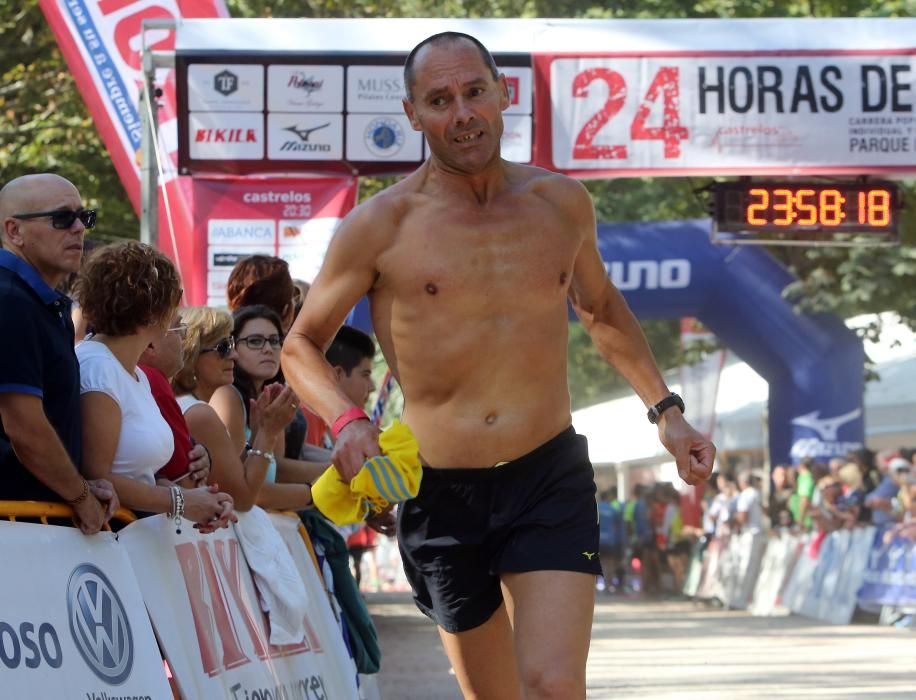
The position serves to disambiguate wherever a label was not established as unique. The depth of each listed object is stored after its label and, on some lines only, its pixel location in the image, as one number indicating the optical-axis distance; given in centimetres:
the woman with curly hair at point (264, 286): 779
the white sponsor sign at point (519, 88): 1269
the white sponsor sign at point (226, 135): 1288
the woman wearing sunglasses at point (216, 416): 643
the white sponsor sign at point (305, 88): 1271
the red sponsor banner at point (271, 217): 1288
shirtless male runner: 466
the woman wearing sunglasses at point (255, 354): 729
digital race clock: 1425
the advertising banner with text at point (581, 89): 1274
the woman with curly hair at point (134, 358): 546
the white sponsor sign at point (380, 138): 1275
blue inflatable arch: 1831
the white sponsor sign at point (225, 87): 1277
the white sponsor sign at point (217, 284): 1258
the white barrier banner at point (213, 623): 549
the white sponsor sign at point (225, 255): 1274
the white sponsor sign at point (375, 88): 1262
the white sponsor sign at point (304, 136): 1282
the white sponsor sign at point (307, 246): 1284
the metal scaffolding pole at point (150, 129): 1216
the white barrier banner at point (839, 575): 1810
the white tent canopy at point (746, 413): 2419
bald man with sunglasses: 471
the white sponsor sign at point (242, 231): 1288
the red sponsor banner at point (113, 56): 1335
